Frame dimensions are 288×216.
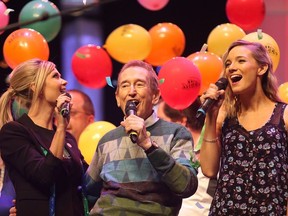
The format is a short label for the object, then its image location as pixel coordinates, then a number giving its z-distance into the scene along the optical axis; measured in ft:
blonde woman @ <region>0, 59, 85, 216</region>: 18.86
